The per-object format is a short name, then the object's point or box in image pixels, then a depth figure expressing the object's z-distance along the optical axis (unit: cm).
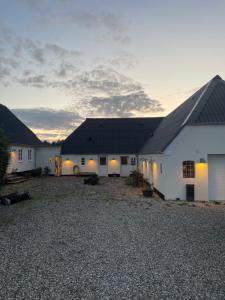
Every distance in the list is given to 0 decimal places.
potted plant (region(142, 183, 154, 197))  1550
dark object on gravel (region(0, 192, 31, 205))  1292
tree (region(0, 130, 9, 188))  1028
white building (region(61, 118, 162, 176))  2919
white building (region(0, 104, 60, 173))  2456
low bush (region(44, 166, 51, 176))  2994
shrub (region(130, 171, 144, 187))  2087
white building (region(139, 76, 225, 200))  1370
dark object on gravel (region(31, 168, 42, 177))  2793
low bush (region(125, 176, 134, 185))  2160
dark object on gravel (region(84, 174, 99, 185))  2173
